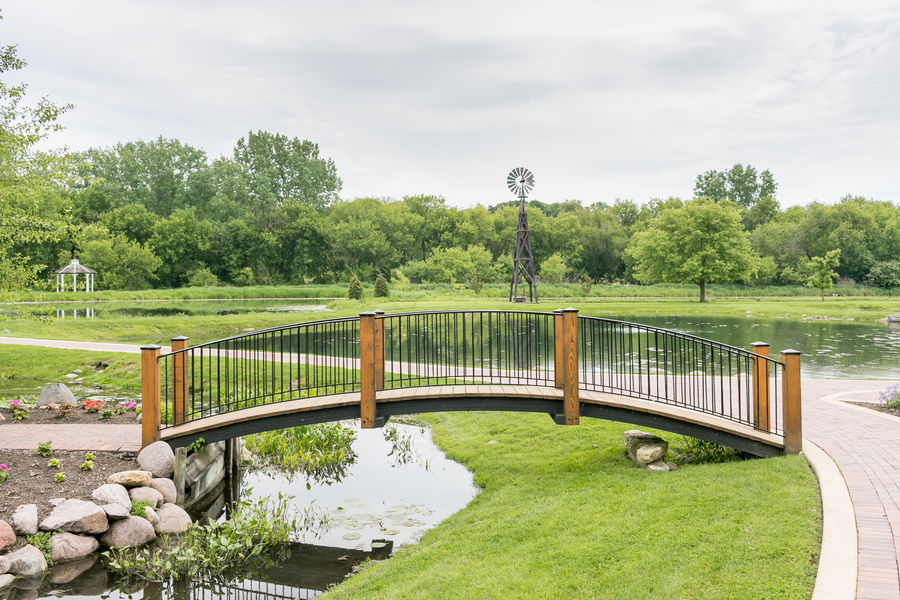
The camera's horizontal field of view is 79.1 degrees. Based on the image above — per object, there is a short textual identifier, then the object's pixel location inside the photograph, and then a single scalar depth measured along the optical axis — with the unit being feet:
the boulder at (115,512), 19.69
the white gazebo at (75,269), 136.05
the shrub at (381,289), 126.82
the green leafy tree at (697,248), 131.75
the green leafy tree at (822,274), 132.98
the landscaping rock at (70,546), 18.45
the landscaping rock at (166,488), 22.29
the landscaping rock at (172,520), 21.02
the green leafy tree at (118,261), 150.00
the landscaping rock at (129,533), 19.54
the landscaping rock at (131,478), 21.08
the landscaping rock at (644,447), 23.20
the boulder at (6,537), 17.44
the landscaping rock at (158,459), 22.96
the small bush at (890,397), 28.14
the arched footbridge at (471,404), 22.58
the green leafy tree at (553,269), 173.37
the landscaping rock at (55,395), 32.73
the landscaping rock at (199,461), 24.64
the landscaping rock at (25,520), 18.20
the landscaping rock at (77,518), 18.89
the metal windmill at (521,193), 123.85
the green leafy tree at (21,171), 29.89
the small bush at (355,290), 120.98
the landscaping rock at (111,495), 19.94
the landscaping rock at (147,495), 21.03
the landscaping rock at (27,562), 17.26
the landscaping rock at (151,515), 20.53
